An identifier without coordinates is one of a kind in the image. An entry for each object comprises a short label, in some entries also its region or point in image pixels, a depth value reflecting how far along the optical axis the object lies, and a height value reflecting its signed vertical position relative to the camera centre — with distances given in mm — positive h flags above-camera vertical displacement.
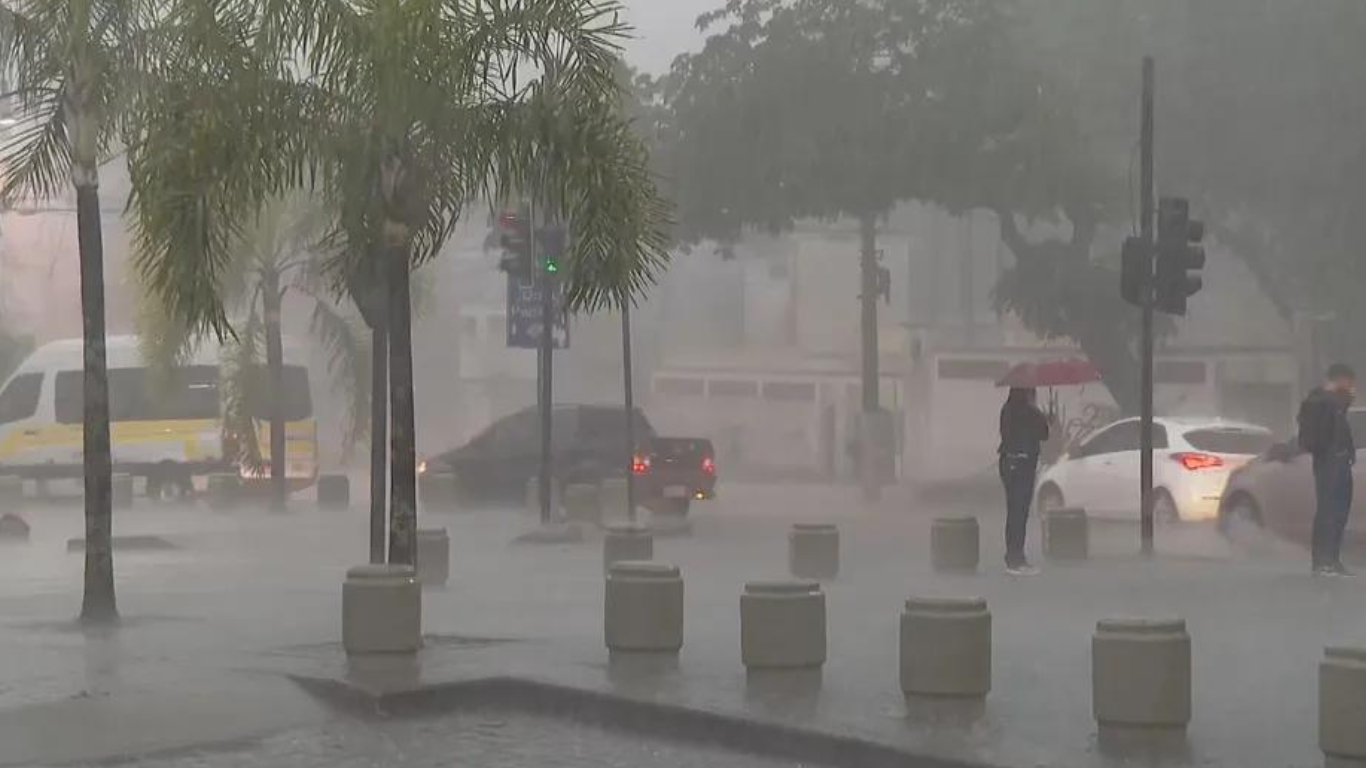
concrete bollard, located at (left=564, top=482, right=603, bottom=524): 30395 -2012
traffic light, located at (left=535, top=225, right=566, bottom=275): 27547 +1122
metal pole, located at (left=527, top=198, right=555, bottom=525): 27656 -99
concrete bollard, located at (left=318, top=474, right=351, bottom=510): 39188 -2353
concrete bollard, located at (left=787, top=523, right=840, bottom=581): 22219 -1912
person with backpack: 20266 -881
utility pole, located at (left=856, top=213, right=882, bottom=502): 42844 -576
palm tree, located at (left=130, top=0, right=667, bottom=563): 14055 +1268
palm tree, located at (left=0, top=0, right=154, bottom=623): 16312 +1640
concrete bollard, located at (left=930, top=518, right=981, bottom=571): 22594 -1903
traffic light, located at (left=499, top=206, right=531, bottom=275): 28250 +1197
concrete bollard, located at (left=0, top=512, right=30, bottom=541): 31422 -2296
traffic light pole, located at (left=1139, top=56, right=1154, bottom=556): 24250 -445
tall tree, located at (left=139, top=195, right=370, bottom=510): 34906 +197
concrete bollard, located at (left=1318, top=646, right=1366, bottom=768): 10047 -1546
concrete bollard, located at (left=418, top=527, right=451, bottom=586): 21328 -1867
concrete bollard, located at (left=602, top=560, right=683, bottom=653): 13969 -1521
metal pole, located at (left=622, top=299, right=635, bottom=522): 28719 -1031
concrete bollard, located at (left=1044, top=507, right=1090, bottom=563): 23656 -1923
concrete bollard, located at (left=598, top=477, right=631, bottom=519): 31844 -2033
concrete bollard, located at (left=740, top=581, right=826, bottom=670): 13180 -1550
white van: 43469 -1378
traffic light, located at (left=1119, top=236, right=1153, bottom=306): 24281 +650
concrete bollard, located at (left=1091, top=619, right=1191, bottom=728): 10930 -1533
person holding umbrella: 22156 -1144
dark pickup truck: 32094 -1633
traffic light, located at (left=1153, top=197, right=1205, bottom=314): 24047 +836
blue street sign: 28094 +367
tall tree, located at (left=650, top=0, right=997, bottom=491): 38062 +3708
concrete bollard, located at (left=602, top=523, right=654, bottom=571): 22203 -1849
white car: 27953 -1525
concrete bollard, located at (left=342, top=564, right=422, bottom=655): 13977 -1515
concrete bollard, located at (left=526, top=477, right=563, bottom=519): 34188 -2128
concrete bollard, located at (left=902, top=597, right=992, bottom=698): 12078 -1533
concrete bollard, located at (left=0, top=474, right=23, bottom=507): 39156 -2246
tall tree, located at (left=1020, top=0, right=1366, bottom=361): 38312 +3769
